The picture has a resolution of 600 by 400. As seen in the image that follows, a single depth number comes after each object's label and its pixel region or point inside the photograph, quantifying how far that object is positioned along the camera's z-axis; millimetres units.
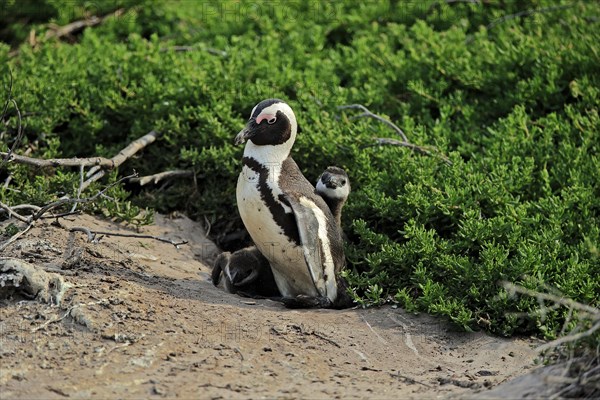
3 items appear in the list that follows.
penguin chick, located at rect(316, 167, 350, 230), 12602
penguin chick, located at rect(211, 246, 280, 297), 12430
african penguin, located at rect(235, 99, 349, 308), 11844
